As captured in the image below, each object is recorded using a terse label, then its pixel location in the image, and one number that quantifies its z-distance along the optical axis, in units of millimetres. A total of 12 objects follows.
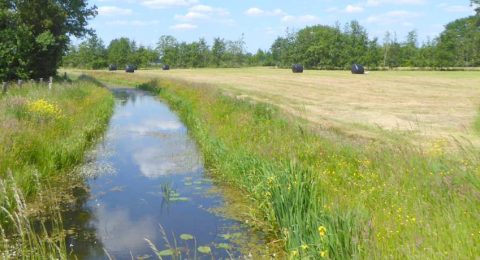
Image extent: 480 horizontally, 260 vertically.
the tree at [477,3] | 79462
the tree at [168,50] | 120812
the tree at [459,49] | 92312
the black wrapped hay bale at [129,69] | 83750
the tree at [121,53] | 112000
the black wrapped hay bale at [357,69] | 71500
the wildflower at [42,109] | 14131
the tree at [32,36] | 27906
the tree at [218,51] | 118612
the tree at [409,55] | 99312
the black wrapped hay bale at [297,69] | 77938
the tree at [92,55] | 108188
